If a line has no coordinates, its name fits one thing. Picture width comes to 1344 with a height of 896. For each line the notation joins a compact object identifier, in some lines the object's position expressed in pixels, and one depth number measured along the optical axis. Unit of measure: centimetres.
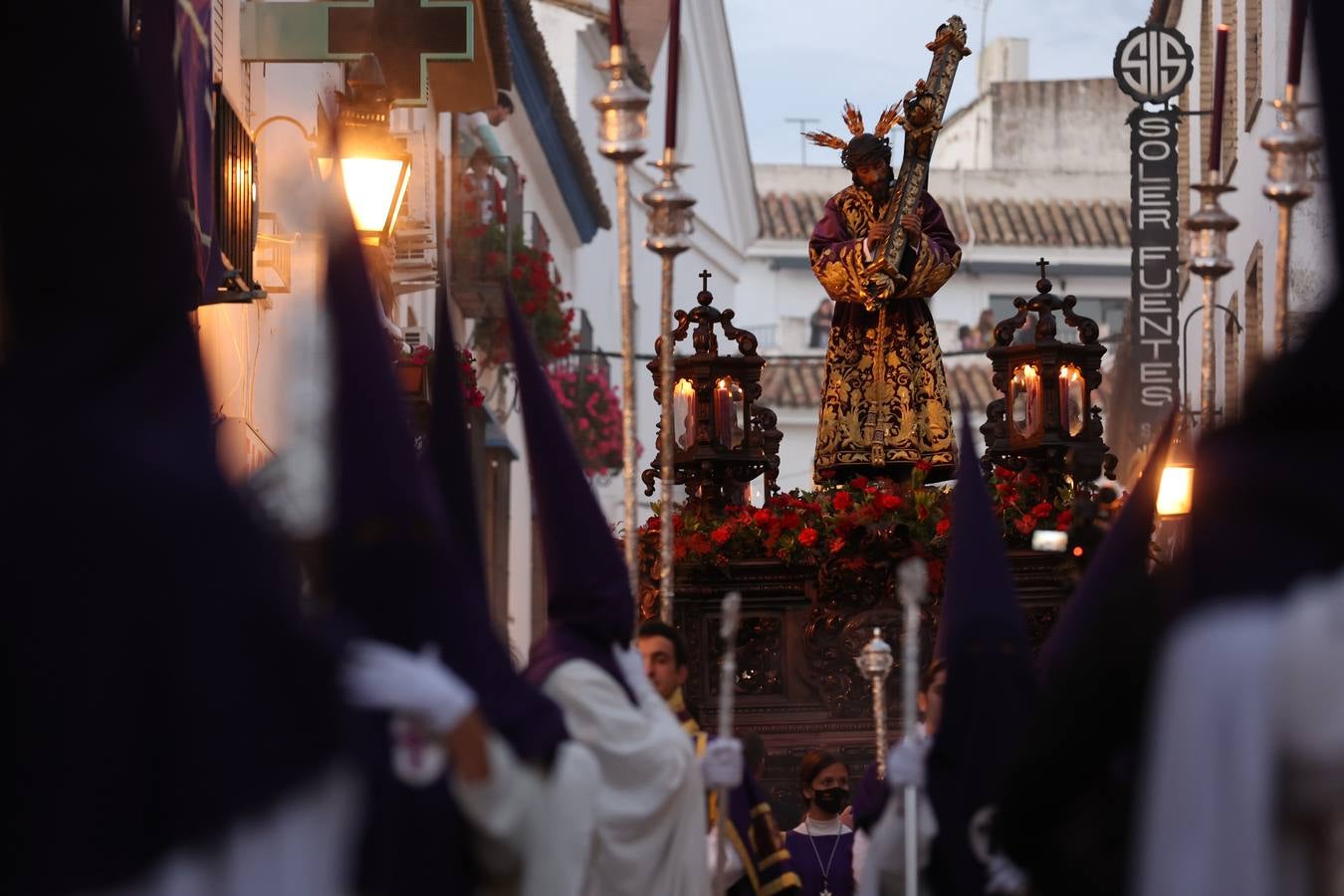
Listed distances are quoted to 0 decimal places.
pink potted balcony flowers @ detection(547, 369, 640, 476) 4981
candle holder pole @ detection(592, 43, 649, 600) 1512
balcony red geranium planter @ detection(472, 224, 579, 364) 4281
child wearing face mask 1842
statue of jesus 2242
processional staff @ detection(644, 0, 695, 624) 1556
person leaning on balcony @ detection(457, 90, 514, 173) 4297
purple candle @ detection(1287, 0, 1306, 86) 1412
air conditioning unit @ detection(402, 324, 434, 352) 2242
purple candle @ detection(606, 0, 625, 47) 1534
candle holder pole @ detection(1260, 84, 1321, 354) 1379
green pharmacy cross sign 2266
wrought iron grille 1903
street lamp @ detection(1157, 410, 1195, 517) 2485
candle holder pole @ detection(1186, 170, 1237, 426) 1602
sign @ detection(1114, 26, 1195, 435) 4459
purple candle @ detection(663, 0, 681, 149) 1535
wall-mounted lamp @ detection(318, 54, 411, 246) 1742
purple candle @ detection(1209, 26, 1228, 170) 1636
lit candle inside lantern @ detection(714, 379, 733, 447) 2311
